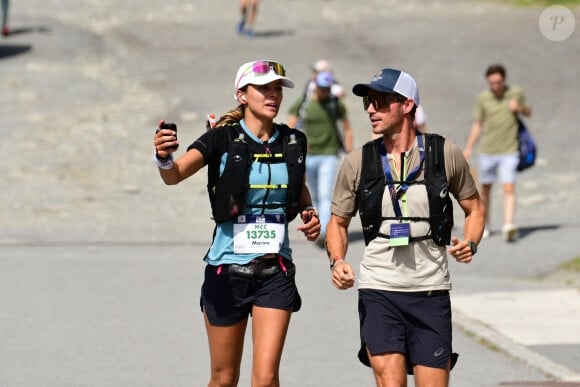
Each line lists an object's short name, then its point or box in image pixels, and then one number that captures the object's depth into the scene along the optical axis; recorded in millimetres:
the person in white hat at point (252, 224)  13461
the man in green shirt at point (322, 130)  28391
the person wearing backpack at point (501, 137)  28828
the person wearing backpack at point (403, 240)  12789
